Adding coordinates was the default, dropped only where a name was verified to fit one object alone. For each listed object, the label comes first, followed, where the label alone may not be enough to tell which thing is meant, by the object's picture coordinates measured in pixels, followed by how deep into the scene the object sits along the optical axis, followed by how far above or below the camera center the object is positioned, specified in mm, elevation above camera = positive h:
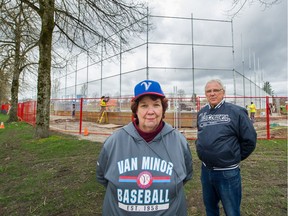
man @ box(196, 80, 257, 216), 2234 -348
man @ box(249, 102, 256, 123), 13438 +313
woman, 1417 -347
